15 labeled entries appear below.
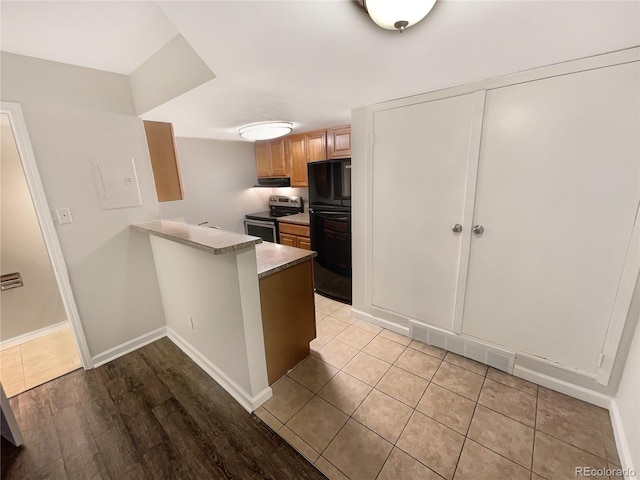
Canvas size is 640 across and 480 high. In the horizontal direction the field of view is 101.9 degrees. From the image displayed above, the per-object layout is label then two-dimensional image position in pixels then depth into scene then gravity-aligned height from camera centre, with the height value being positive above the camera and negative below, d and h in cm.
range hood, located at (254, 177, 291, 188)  379 +2
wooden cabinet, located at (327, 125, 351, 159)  292 +44
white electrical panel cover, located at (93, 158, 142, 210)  200 +4
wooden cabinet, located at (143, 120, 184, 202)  226 +23
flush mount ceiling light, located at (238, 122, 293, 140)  258 +53
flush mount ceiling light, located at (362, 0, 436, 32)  93 +60
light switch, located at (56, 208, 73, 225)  184 -18
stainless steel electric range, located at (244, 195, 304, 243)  380 -50
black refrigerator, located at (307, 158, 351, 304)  269 -46
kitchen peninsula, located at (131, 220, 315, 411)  150 -79
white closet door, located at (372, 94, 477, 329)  180 -19
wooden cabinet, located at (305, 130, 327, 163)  313 +43
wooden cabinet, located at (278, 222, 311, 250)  336 -70
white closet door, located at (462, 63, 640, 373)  133 -20
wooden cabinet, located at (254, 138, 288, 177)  373 +36
